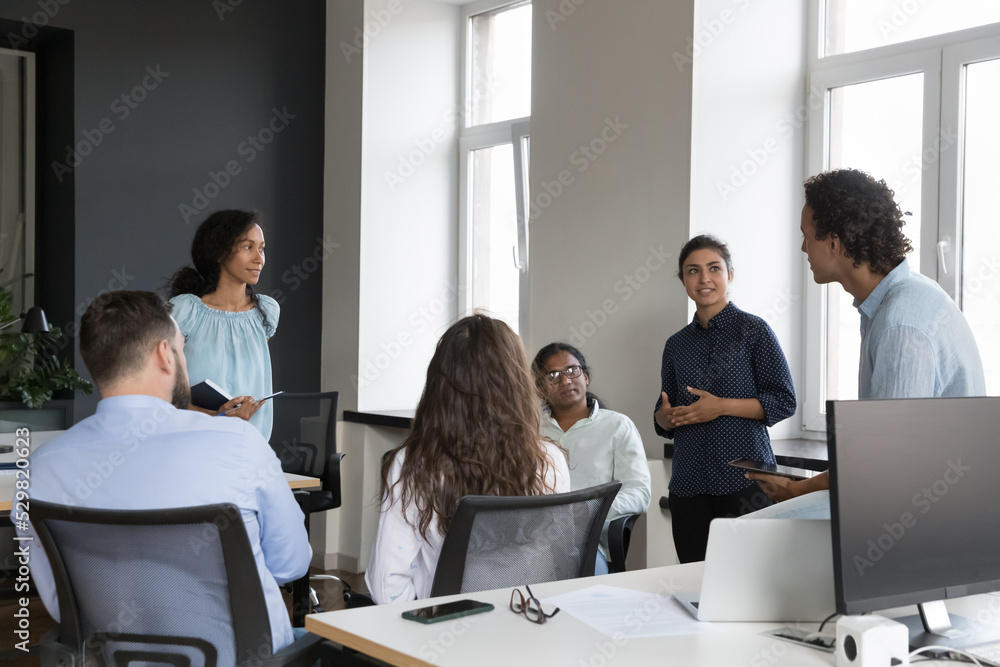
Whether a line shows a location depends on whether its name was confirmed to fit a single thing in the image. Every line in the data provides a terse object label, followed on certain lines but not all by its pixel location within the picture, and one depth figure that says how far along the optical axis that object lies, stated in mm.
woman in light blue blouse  3297
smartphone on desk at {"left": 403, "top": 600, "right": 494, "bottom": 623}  1438
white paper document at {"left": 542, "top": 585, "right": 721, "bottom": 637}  1448
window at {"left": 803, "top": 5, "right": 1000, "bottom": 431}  3232
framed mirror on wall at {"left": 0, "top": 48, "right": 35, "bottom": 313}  4520
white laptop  1461
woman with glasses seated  3023
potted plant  4211
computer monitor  1314
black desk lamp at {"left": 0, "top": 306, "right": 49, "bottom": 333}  3961
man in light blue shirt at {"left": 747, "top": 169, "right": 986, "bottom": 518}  1745
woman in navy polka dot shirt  2996
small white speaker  1248
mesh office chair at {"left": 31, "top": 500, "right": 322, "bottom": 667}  1523
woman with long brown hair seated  1844
